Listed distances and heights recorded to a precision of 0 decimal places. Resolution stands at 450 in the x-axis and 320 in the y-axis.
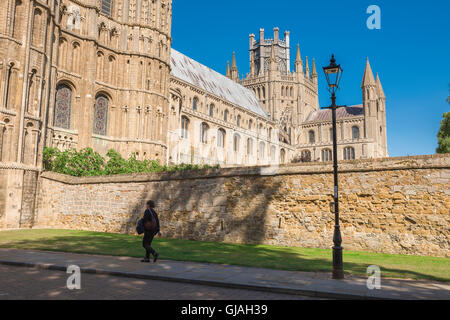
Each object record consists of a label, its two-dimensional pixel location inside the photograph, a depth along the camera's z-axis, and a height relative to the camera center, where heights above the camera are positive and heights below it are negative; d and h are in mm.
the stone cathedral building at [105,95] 21625 +9915
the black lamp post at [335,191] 7973 +380
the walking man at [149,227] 9883 -660
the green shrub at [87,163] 25203 +2832
